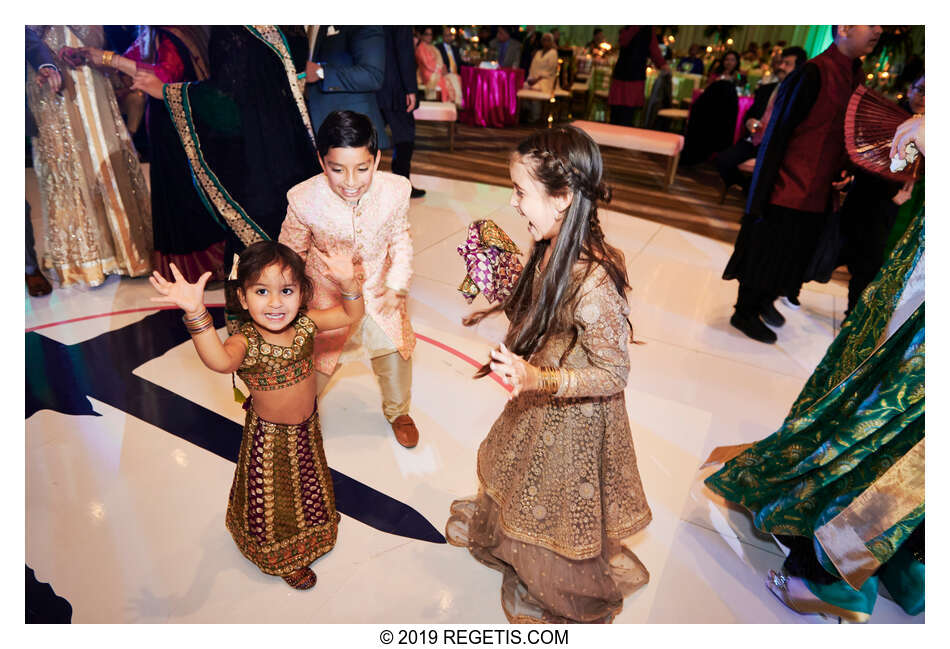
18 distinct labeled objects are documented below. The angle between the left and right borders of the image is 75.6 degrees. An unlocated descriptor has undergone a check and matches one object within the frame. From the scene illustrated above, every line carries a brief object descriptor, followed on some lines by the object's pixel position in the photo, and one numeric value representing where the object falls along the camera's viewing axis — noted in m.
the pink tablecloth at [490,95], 8.62
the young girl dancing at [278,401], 1.42
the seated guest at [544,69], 8.79
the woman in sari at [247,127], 1.71
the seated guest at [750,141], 5.63
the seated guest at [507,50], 9.85
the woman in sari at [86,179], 3.09
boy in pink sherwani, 1.63
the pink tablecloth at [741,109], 7.33
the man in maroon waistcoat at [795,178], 2.69
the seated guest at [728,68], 8.12
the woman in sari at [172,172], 2.67
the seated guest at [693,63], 10.07
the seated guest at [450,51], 7.98
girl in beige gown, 1.31
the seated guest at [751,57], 10.30
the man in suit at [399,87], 4.15
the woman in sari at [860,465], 1.55
